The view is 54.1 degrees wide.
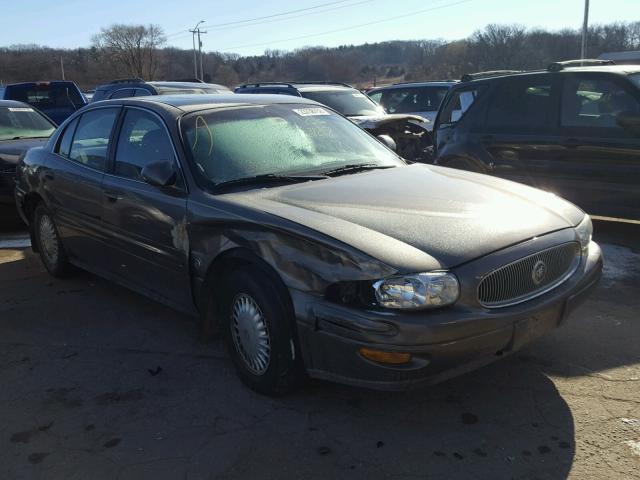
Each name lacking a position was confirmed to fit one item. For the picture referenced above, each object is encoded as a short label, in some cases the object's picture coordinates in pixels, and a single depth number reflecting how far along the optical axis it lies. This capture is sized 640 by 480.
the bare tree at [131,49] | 72.38
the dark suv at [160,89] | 10.81
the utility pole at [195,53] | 65.59
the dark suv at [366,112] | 9.41
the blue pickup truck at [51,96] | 14.83
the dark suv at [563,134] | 6.09
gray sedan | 2.91
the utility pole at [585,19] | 37.49
